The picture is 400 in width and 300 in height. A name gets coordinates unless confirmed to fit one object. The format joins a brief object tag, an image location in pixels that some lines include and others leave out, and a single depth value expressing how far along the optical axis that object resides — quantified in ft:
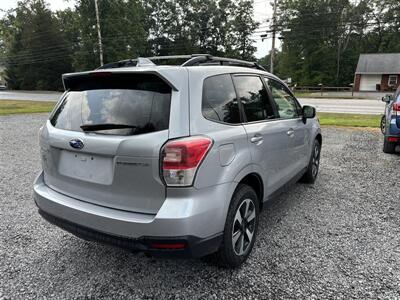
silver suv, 6.55
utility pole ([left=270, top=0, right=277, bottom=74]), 83.82
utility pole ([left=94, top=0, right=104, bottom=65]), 106.01
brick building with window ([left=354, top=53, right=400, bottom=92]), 137.14
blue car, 19.42
